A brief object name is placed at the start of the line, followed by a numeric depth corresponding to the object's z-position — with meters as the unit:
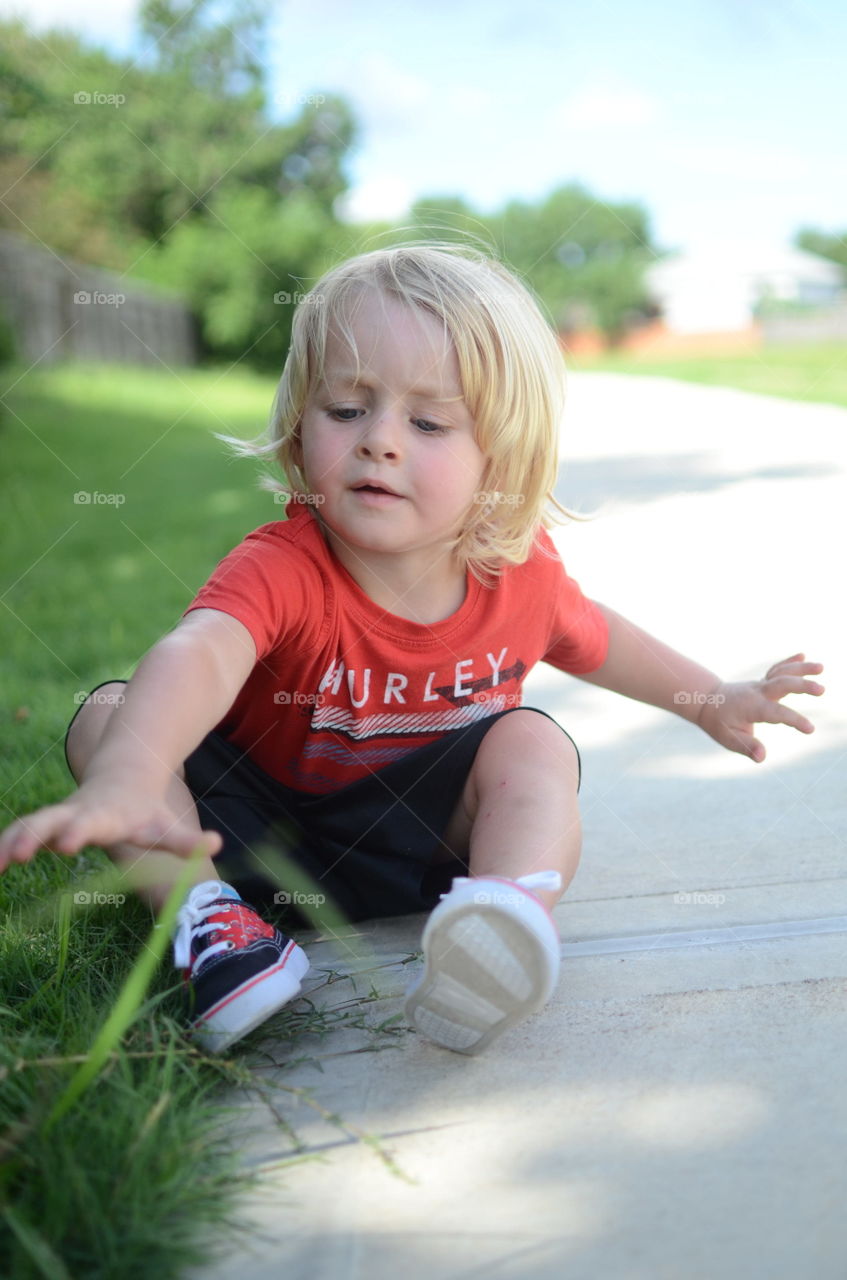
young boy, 1.61
